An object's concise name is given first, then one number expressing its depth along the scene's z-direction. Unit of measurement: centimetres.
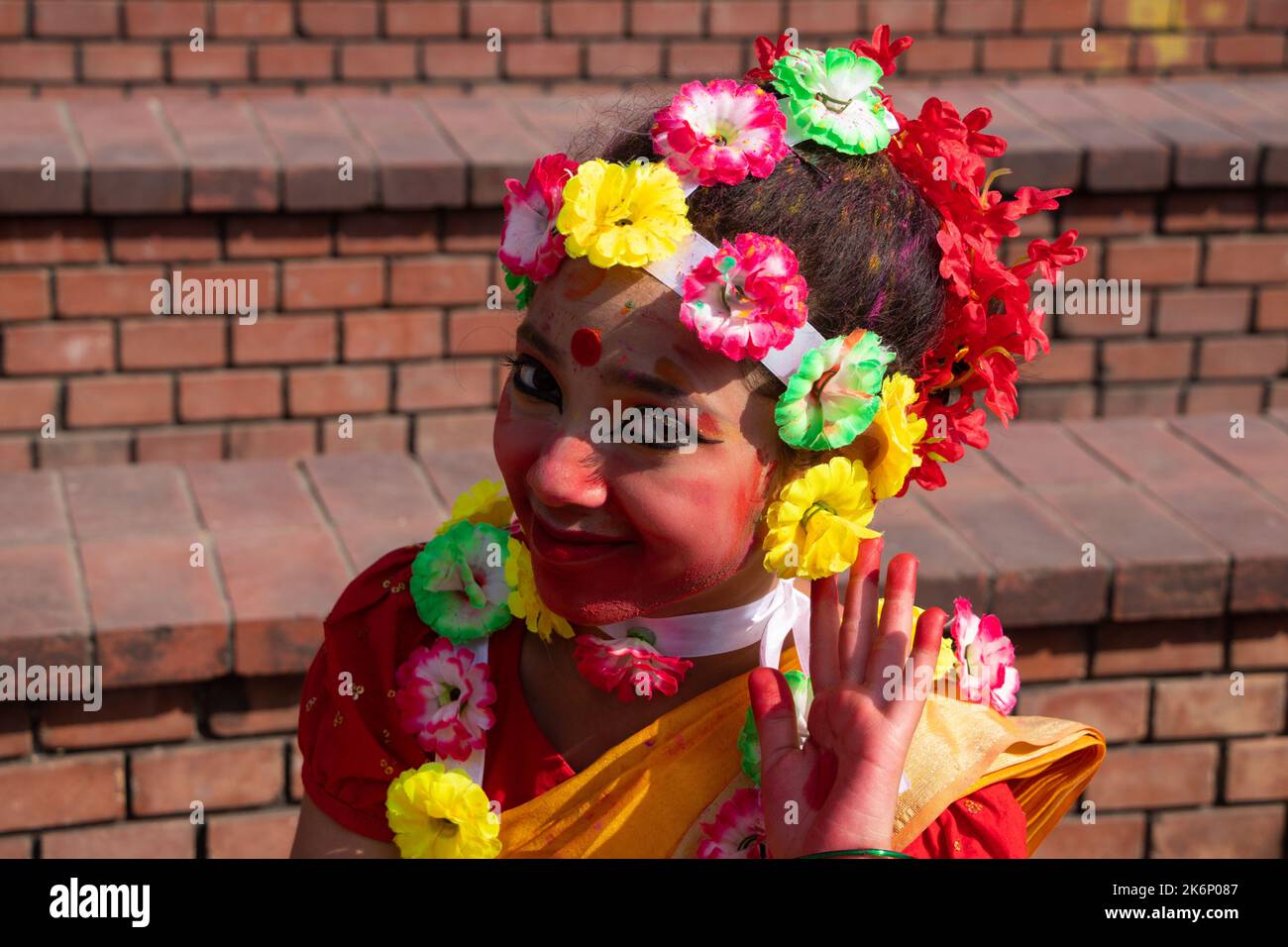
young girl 196
